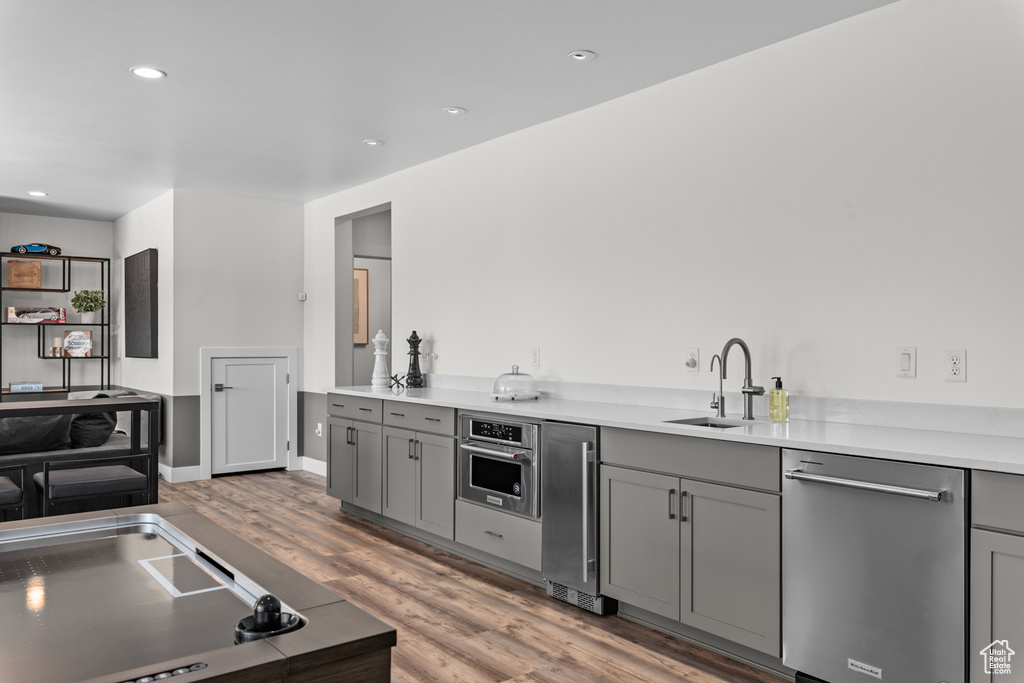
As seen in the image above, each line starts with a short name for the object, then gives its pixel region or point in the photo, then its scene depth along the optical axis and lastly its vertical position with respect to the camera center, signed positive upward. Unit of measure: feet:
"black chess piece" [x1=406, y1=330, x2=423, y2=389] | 17.16 -0.79
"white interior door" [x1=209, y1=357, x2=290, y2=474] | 21.29 -2.44
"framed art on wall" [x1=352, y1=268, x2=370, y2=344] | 24.27 +0.89
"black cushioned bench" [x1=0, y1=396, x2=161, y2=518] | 11.35 -2.18
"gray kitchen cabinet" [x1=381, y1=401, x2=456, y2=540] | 13.61 -2.74
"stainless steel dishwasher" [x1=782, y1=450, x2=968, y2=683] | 6.90 -2.42
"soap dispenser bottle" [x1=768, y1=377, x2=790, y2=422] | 9.80 -0.97
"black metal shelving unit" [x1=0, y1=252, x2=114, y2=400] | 23.81 -0.04
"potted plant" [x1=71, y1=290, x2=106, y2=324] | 24.30 +1.05
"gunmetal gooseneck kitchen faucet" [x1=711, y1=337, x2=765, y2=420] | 9.99 -0.71
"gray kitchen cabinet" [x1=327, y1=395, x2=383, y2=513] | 15.72 -2.68
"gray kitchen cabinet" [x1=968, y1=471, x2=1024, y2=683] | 6.47 -2.19
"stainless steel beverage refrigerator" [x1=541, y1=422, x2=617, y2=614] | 10.61 -2.76
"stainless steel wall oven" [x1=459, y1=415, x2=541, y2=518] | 11.71 -2.23
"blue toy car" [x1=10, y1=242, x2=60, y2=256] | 23.40 +2.73
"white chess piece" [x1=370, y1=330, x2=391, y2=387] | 17.35 -0.73
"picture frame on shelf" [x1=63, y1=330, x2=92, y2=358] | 24.45 -0.41
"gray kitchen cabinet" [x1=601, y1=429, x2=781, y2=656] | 8.46 -2.60
